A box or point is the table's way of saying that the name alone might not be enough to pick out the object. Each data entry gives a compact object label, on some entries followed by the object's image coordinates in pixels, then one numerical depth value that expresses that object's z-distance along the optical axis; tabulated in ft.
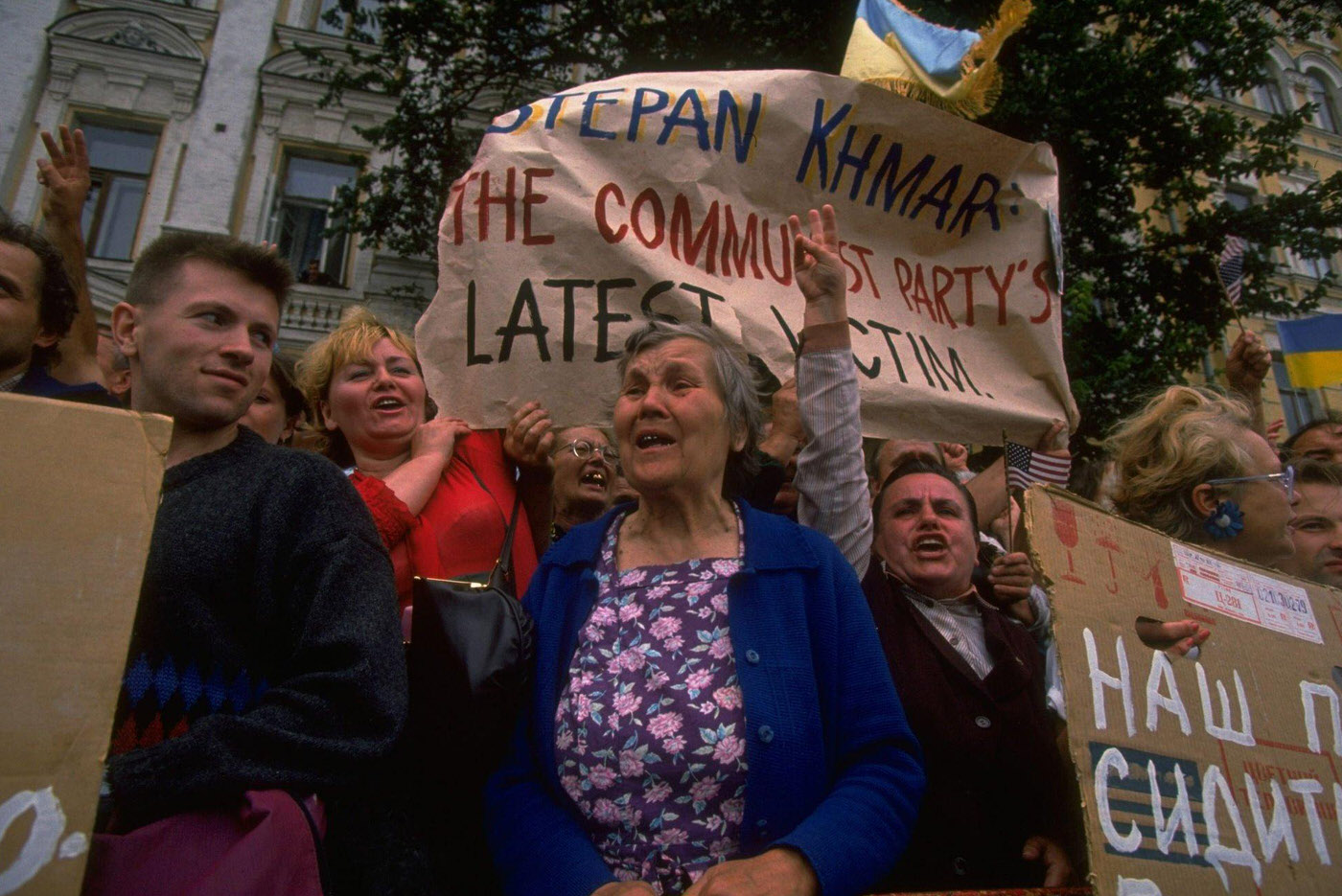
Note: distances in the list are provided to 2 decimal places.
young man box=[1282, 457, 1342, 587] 8.57
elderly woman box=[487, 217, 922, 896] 4.67
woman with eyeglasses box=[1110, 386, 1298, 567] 7.33
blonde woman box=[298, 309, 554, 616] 6.69
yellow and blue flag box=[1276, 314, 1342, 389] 16.20
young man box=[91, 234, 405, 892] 3.79
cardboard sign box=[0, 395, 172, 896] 2.99
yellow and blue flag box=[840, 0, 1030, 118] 9.20
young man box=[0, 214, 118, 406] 5.82
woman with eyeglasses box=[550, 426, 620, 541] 9.35
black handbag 4.97
